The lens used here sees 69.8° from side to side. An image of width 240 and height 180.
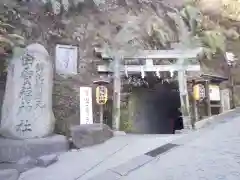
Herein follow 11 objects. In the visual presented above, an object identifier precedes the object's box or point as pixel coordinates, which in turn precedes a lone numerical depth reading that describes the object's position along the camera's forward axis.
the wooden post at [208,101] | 5.76
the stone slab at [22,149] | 4.07
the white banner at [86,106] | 5.11
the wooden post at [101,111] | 5.22
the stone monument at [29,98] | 4.30
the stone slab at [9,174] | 3.18
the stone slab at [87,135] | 4.31
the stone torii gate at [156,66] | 5.47
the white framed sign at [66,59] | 5.96
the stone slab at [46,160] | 3.70
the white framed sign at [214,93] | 6.09
